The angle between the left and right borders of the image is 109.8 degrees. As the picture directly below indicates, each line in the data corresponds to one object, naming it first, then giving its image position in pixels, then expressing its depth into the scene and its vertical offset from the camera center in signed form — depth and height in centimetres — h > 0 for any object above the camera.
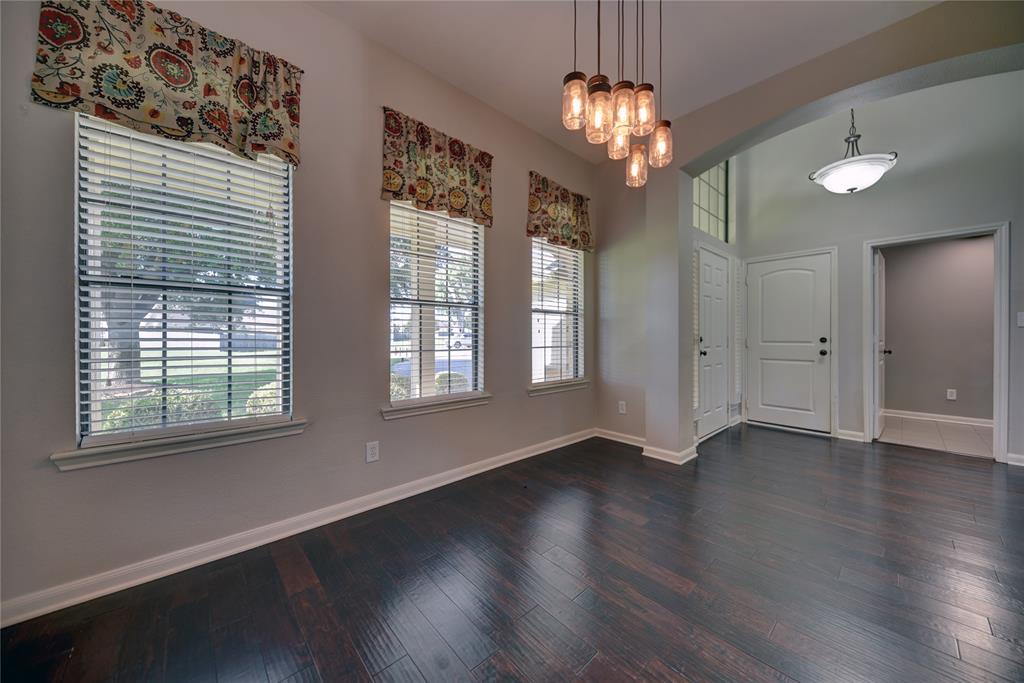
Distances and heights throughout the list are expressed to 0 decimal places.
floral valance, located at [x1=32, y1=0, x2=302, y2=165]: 146 +122
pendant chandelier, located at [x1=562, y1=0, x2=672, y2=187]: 151 +100
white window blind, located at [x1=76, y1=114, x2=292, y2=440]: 155 +28
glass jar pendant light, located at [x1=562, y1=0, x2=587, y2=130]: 150 +103
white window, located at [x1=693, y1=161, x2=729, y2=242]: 374 +155
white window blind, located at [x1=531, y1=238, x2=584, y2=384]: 338 +29
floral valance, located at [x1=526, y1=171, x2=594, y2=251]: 325 +122
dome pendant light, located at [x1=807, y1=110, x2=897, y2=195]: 281 +139
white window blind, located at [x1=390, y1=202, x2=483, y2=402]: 245 +27
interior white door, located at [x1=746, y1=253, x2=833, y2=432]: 384 +0
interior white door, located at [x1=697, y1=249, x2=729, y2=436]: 365 +0
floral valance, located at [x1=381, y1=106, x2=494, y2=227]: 235 +122
